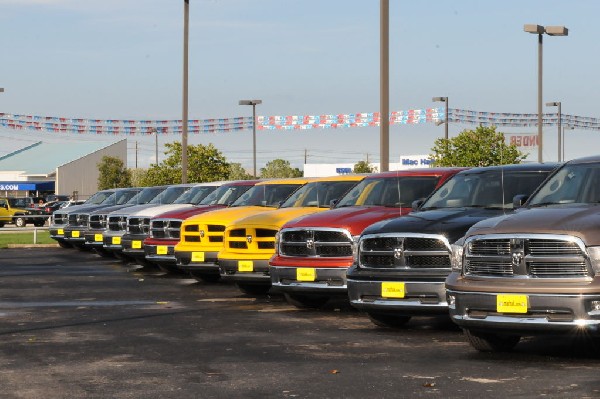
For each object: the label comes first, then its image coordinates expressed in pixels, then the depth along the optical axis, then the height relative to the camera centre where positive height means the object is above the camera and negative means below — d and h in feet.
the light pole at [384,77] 81.30 +8.35
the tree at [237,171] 453.99 +11.86
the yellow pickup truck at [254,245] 56.44 -2.16
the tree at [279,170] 481.05 +12.43
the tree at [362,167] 340.80 +9.45
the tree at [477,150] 139.64 +5.91
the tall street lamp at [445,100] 183.74 +15.53
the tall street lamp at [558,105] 185.57 +14.72
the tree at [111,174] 322.75 +6.98
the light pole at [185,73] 138.21 +14.73
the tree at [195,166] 185.47 +5.28
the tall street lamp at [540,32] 117.60 +16.64
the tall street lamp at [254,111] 198.18 +14.82
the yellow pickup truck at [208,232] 64.39 -1.78
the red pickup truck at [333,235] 49.08 -1.48
